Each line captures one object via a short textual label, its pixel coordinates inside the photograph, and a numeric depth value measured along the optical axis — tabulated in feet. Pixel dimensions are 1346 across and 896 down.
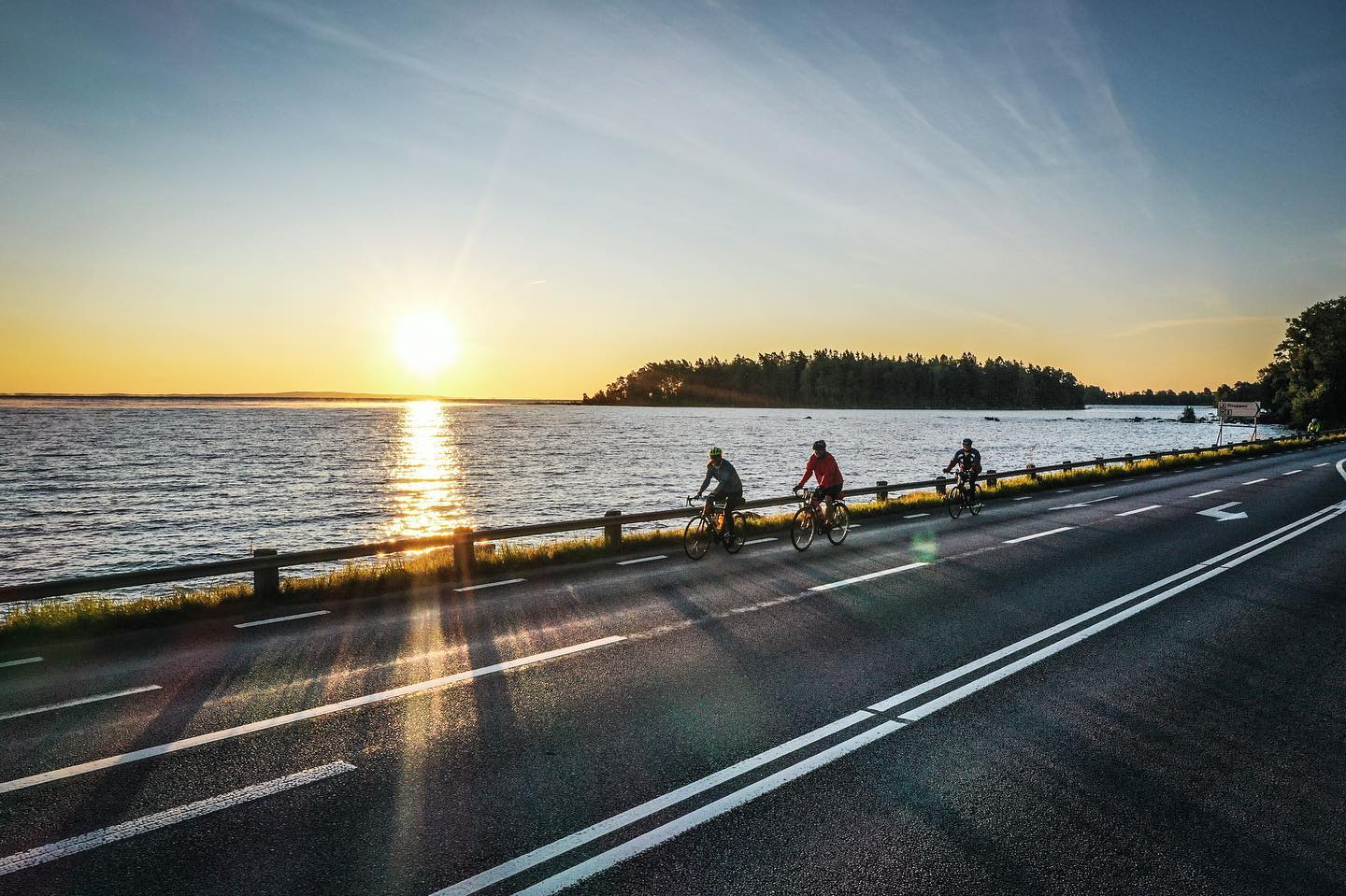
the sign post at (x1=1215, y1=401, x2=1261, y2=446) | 153.80
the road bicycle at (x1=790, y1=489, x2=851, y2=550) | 50.60
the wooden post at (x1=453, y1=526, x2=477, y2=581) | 42.52
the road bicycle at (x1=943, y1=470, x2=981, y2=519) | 68.74
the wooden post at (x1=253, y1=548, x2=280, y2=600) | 35.96
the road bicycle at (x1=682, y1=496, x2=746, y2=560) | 47.37
